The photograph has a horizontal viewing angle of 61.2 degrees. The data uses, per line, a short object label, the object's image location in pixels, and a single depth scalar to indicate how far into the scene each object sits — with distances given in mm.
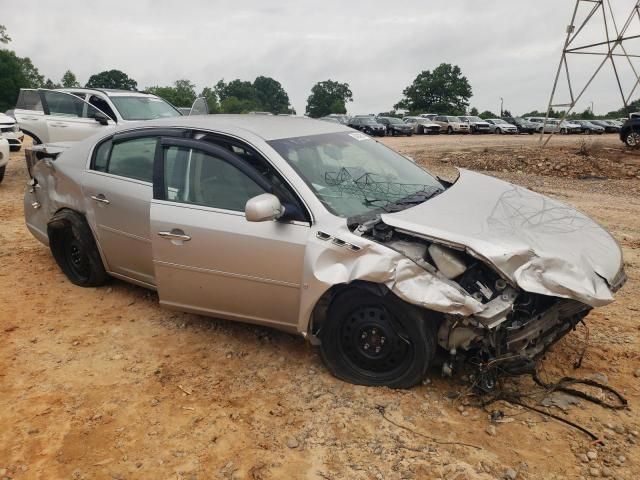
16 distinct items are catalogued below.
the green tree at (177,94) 65938
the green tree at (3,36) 61309
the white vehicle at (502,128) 38219
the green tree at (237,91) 101881
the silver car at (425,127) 36375
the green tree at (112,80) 82000
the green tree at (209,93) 88125
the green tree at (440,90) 71625
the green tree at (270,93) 106938
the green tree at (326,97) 88600
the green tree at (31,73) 67850
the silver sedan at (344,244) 2975
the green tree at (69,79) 74000
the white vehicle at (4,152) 9695
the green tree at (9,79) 57812
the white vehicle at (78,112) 10008
